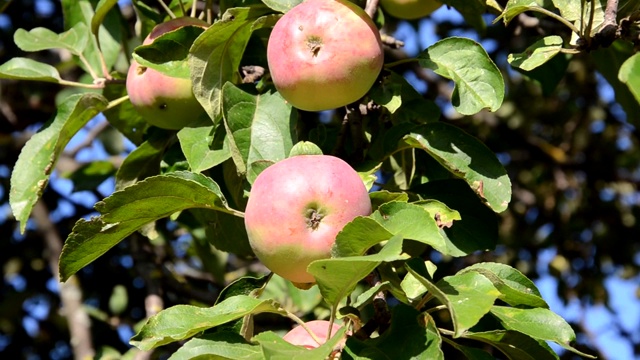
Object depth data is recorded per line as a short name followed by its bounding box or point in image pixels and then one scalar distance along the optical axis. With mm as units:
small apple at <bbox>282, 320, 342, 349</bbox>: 1090
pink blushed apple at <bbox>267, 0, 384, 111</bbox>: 1113
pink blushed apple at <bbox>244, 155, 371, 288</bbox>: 1061
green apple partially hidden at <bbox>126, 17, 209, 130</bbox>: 1199
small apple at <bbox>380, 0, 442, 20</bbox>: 1256
